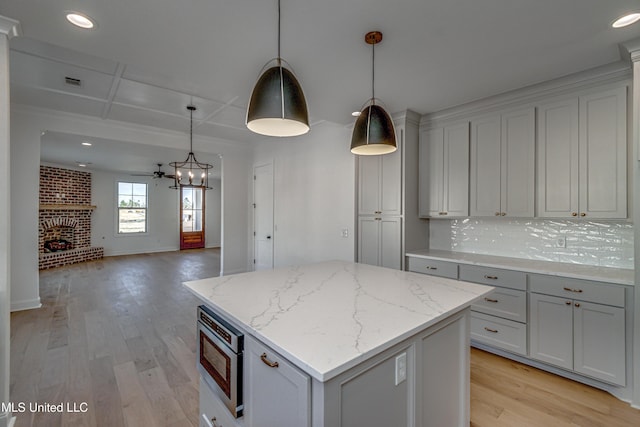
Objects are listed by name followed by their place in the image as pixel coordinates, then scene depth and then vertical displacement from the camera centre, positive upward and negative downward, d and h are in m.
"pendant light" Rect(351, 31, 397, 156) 1.92 +0.58
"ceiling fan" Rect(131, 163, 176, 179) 7.72 +1.30
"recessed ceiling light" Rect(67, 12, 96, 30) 1.83 +1.25
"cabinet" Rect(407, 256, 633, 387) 2.19 -0.89
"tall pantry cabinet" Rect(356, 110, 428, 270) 3.50 +0.15
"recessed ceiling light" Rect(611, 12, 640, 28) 1.80 +1.24
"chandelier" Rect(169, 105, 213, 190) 3.99 +1.28
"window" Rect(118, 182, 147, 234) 9.23 +0.21
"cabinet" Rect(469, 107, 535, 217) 2.86 +0.52
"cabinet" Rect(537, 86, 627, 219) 2.37 +0.52
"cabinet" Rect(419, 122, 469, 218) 3.31 +0.52
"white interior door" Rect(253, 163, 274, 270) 5.65 -0.03
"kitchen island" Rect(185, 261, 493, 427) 1.01 -0.53
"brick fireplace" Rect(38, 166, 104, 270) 7.33 -0.10
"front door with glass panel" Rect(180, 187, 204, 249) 10.54 -0.13
